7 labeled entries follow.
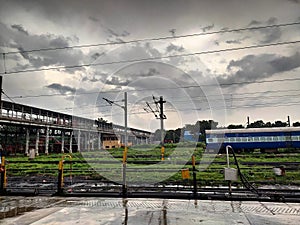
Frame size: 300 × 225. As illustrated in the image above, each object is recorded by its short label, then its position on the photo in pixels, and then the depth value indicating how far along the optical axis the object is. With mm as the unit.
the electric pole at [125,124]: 7175
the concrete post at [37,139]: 32912
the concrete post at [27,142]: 33112
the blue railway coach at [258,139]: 28484
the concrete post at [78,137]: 38991
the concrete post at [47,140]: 34219
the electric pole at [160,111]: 17853
